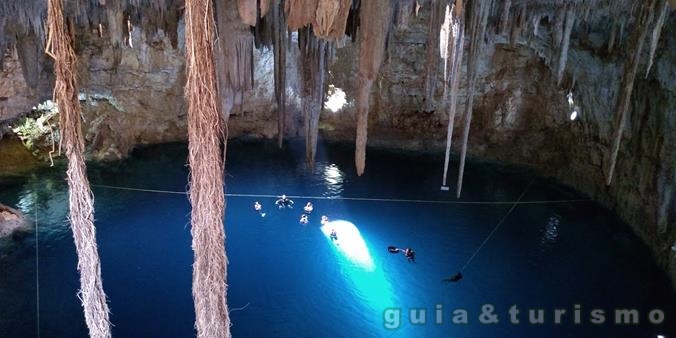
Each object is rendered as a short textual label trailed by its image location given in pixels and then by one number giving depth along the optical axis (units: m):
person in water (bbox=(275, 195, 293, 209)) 12.27
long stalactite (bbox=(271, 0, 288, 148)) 6.31
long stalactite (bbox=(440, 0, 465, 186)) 5.32
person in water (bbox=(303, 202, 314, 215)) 11.98
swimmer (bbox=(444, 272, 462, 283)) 9.23
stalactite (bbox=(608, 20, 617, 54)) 8.72
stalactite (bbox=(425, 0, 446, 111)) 6.86
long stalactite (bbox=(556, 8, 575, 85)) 8.20
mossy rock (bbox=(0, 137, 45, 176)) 12.73
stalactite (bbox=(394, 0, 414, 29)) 8.75
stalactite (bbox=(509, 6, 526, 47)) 8.58
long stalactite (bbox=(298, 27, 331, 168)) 6.32
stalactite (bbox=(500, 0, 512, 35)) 7.85
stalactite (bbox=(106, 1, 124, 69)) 8.57
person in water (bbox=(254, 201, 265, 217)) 11.85
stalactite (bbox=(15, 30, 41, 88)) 9.64
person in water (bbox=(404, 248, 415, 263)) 9.91
